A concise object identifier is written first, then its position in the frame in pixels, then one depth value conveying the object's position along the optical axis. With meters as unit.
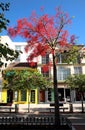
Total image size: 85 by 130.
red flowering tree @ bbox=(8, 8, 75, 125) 7.91
